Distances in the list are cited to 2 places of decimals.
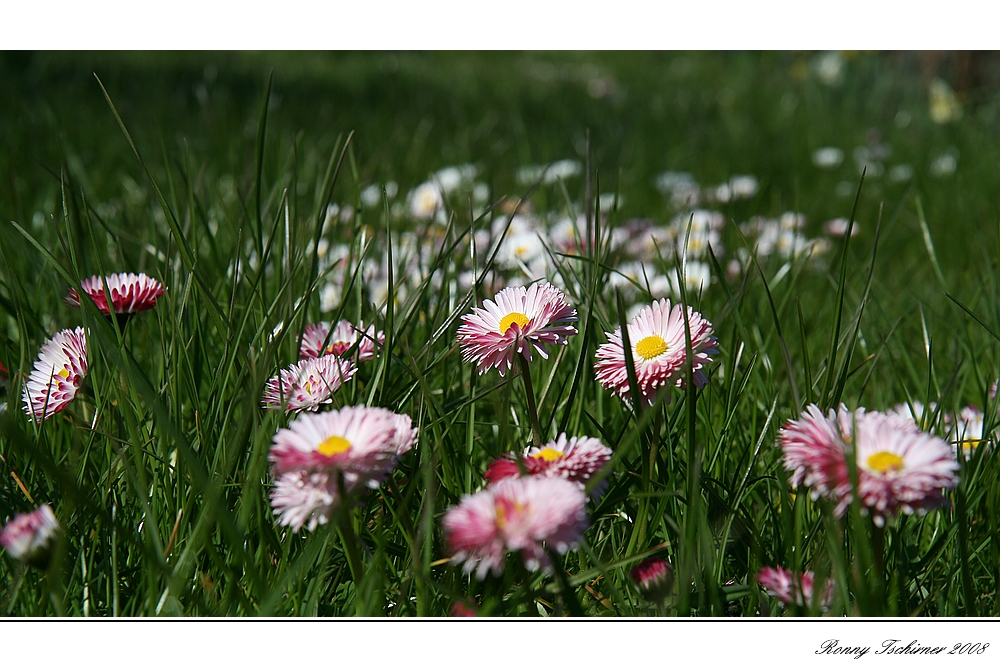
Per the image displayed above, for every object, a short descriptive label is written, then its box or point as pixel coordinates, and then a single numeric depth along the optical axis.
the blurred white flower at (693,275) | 0.73
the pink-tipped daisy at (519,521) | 0.39
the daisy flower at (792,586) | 0.43
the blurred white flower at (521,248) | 0.75
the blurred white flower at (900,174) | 1.87
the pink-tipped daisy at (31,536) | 0.41
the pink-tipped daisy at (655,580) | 0.43
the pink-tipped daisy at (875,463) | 0.40
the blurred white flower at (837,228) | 0.89
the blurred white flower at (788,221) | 0.91
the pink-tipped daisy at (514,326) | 0.45
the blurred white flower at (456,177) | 1.54
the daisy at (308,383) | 0.46
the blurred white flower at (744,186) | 1.68
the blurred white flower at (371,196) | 1.53
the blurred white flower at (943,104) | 2.52
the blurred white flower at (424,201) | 1.38
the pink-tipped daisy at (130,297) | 0.50
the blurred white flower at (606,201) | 1.47
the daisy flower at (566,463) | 0.41
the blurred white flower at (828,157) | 1.98
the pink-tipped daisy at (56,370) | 0.48
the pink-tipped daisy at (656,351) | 0.45
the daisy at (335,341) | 0.51
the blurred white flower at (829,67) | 3.24
